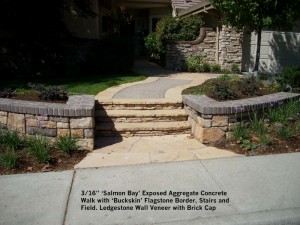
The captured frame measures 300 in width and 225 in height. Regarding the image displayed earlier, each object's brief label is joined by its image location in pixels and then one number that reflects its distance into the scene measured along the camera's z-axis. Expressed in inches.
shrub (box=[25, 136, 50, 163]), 179.9
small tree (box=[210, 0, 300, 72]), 329.7
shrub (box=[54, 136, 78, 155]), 191.2
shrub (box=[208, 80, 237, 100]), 236.5
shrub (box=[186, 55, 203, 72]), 468.1
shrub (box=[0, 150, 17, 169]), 173.2
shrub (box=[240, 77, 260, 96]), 257.8
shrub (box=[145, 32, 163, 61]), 550.6
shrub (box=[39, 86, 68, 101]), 224.5
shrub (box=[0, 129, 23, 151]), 192.8
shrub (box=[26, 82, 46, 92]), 242.0
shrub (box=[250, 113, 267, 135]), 214.2
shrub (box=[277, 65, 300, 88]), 326.6
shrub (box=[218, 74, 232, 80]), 333.8
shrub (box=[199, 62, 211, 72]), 467.1
